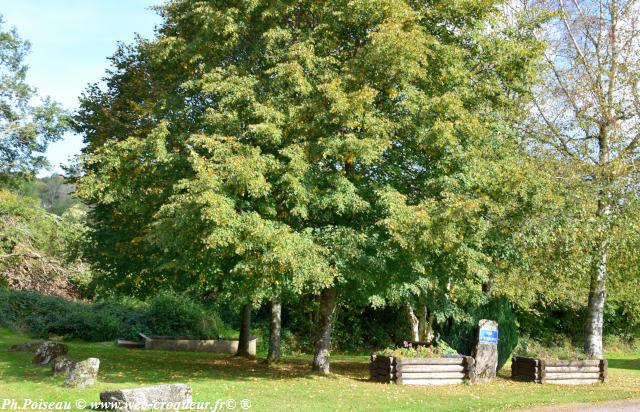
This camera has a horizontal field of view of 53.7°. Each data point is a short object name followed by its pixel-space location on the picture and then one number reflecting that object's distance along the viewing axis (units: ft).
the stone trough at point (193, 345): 81.00
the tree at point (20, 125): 108.78
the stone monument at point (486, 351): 57.11
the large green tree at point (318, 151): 44.47
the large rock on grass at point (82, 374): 41.27
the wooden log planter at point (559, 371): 57.67
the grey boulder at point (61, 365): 47.09
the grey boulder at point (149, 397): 33.78
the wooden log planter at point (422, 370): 51.19
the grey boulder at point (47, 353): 54.24
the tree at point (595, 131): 60.85
